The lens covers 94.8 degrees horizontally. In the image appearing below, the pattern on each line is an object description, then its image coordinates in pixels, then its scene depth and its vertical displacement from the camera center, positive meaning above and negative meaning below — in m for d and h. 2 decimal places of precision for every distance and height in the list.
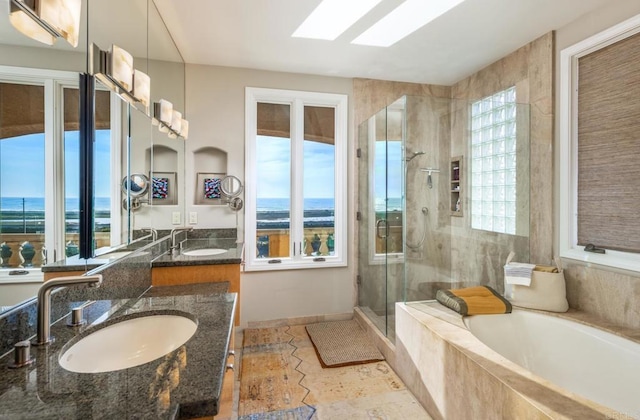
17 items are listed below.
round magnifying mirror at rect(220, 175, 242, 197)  2.81 +0.21
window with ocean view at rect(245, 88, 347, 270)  2.94 +0.29
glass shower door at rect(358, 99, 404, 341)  2.58 -0.08
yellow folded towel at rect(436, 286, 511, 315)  2.00 -0.66
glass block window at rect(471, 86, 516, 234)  2.53 +0.41
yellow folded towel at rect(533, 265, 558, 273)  2.09 -0.44
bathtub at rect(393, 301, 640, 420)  1.22 -0.84
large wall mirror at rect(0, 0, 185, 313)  0.84 +0.22
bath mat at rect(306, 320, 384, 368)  2.37 -1.20
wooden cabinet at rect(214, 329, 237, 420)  1.14 -0.77
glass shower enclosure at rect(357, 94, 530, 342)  2.51 +0.11
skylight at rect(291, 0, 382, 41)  1.91 +1.33
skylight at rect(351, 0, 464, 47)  1.90 +1.33
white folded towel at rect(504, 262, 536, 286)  2.10 -0.48
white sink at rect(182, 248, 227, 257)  2.39 -0.37
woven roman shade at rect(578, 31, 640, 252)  1.76 +0.39
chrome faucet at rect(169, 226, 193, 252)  2.39 -0.24
